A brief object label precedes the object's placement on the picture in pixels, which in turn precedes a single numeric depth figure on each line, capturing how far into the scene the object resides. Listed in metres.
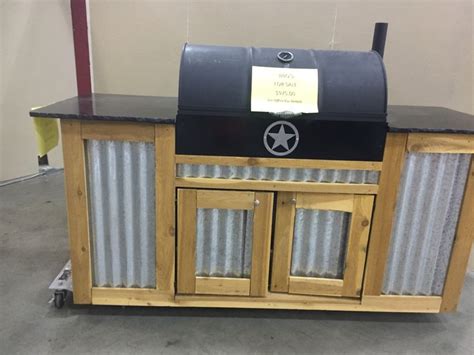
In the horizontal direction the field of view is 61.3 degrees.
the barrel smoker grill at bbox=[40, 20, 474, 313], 1.49
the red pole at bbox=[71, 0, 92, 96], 1.89
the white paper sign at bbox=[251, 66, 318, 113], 1.46
